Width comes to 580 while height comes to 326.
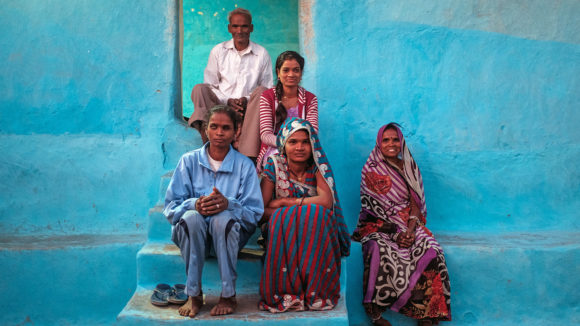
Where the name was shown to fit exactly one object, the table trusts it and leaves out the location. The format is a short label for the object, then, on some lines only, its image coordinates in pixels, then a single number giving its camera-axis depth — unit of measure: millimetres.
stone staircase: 2959
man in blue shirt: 3018
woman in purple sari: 3553
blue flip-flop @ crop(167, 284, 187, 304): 3119
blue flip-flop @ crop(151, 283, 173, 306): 3117
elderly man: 4414
